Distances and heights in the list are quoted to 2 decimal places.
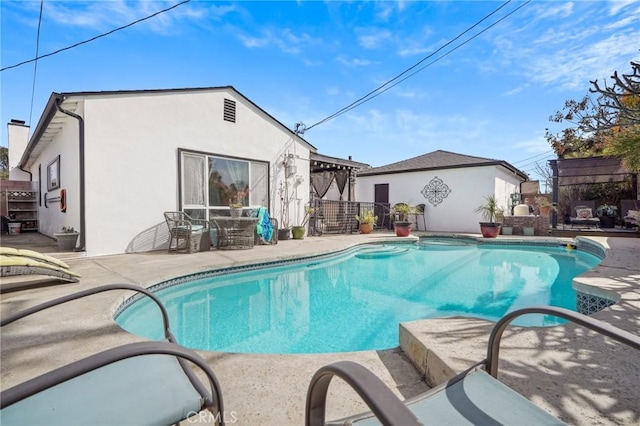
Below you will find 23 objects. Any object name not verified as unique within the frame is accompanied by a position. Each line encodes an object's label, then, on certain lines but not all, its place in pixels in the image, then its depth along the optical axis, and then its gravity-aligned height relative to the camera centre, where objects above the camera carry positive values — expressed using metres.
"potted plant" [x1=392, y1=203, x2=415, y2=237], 10.16 -0.22
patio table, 7.18 -0.44
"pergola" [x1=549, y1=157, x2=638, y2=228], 10.62 +1.54
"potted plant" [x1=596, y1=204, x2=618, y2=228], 11.89 -0.15
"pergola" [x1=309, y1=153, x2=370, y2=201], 11.29 +1.97
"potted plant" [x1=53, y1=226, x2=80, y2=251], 6.08 -0.52
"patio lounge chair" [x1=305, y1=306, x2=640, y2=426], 0.69 -0.75
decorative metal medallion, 13.16 +1.03
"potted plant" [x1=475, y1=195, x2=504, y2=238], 10.08 -0.10
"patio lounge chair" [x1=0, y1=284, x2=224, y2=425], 0.83 -0.70
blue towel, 8.10 -0.34
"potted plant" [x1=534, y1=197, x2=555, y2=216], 12.01 +0.22
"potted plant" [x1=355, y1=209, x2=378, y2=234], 11.34 -0.35
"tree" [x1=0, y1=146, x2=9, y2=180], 25.34 +5.20
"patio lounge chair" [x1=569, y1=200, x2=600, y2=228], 11.96 -0.19
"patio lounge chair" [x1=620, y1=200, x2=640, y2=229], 9.97 +0.06
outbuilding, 12.40 +1.30
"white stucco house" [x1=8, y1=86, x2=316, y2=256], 5.93 +1.42
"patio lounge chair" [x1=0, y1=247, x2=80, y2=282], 3.30 -0.59
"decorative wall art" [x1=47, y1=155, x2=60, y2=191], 7.84 +1.20
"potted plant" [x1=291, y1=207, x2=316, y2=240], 9.45 -0.60
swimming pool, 3.23 -1.35
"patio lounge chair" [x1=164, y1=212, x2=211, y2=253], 6.39 -0.43
